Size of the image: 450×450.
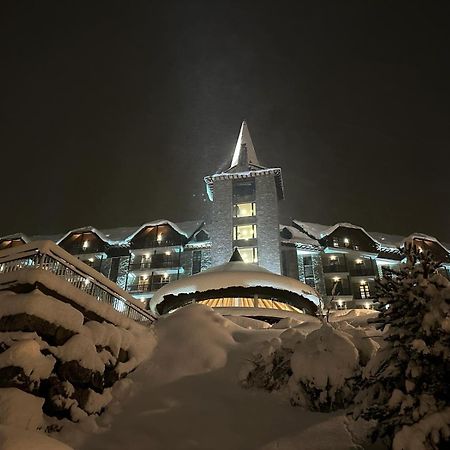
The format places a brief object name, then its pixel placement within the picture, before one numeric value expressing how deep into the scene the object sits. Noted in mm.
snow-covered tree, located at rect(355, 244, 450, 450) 5156
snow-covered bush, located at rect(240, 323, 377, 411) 7711
